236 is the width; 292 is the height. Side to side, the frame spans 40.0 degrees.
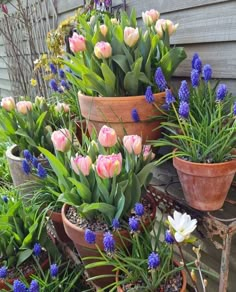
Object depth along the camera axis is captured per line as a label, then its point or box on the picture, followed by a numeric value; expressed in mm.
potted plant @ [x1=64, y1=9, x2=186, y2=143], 1011
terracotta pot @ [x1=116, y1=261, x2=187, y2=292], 816
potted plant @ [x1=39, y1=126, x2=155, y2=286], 860
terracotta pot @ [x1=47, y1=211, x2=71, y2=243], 1167
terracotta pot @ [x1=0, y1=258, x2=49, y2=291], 1058
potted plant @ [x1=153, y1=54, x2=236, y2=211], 825
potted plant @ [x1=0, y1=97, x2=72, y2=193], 1293
